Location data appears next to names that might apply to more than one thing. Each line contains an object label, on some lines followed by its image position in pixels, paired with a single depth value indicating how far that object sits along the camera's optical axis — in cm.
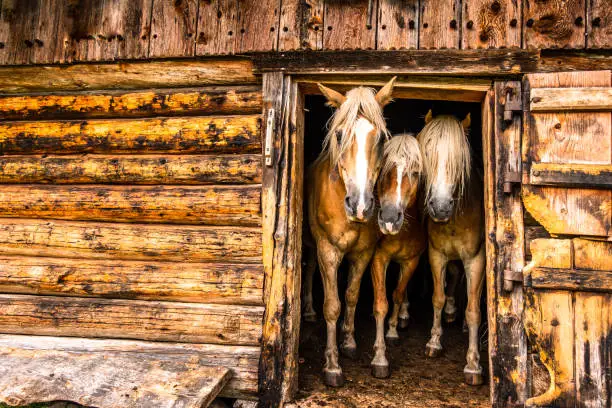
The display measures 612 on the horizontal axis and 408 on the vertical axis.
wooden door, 305
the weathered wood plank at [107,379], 313
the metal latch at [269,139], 372
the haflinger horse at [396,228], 387
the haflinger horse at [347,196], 358
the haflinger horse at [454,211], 393
